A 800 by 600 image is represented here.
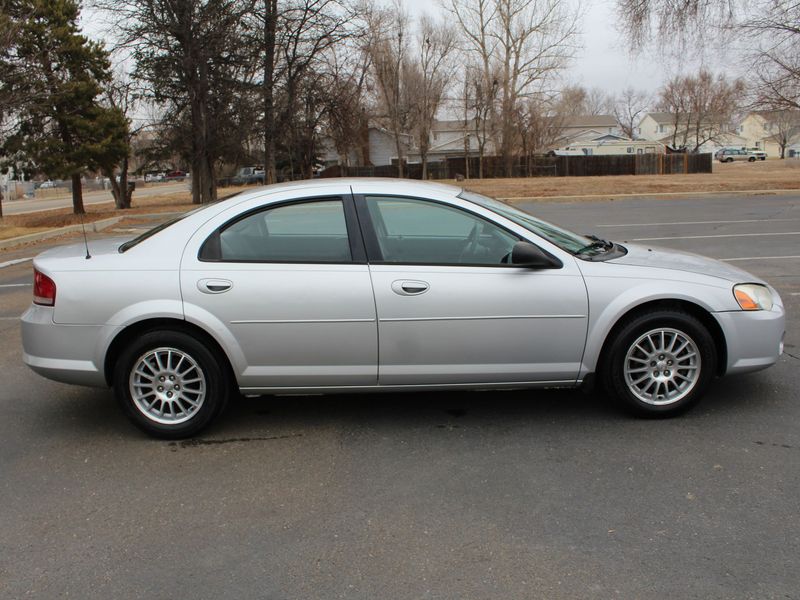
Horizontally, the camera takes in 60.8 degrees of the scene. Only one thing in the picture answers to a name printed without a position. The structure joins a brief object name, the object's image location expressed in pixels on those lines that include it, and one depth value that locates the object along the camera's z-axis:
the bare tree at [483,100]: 56.19
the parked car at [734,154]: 86.75
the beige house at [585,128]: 83.26
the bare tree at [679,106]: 88.12
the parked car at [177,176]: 90.25
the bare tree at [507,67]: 55.72
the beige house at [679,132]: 90.19
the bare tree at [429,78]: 56.91
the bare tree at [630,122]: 111.81
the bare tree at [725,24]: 19.17
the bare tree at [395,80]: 54.88
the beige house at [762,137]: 98.44
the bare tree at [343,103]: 31.33
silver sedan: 4.13
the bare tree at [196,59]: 23.84
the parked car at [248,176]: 62.09
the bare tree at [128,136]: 26.64
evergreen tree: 22.38
